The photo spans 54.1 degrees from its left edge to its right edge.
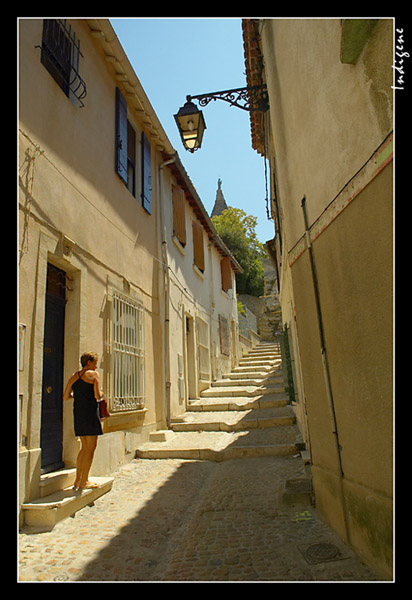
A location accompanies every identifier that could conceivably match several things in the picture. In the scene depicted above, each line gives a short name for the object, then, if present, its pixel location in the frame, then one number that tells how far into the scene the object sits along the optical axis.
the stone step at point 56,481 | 4.03
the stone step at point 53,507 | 3.65
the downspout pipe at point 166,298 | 8.46
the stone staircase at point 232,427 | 6.56
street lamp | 5.32
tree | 28.86
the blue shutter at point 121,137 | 6.93
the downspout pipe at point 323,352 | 3.33
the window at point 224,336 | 15.03
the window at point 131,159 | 7.86
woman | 4.43
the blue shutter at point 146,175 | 8.24
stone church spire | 48.29
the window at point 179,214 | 10.31
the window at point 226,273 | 16.88
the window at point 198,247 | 12.61
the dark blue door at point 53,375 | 4.59
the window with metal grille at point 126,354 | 6.15
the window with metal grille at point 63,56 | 5.04
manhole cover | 2.91
